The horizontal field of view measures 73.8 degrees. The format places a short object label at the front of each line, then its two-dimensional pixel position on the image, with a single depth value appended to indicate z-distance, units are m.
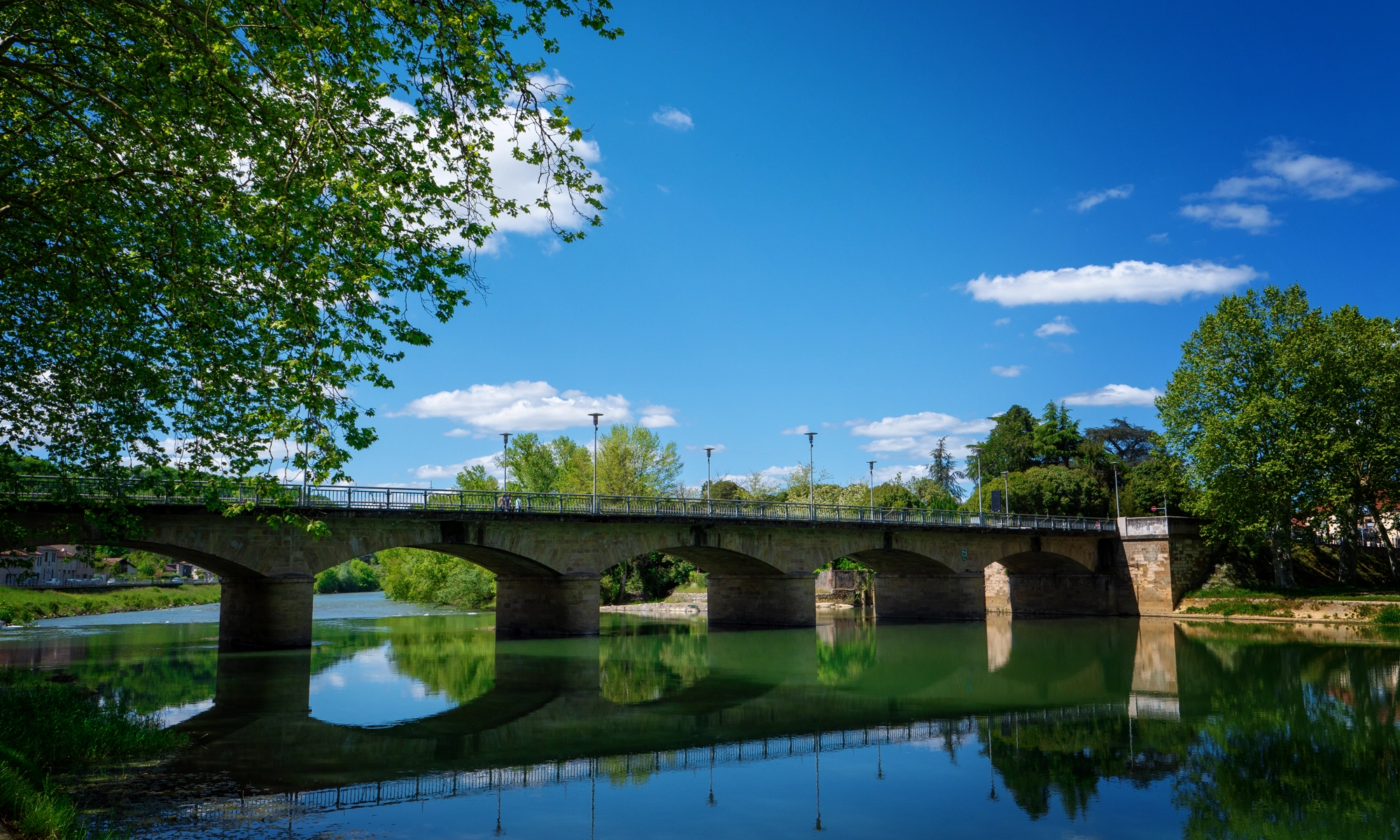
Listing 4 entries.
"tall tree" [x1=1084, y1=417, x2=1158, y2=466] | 86.00
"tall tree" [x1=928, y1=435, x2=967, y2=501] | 100.88
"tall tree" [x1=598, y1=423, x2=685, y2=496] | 55.69
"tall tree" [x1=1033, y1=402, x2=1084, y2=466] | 67.62
